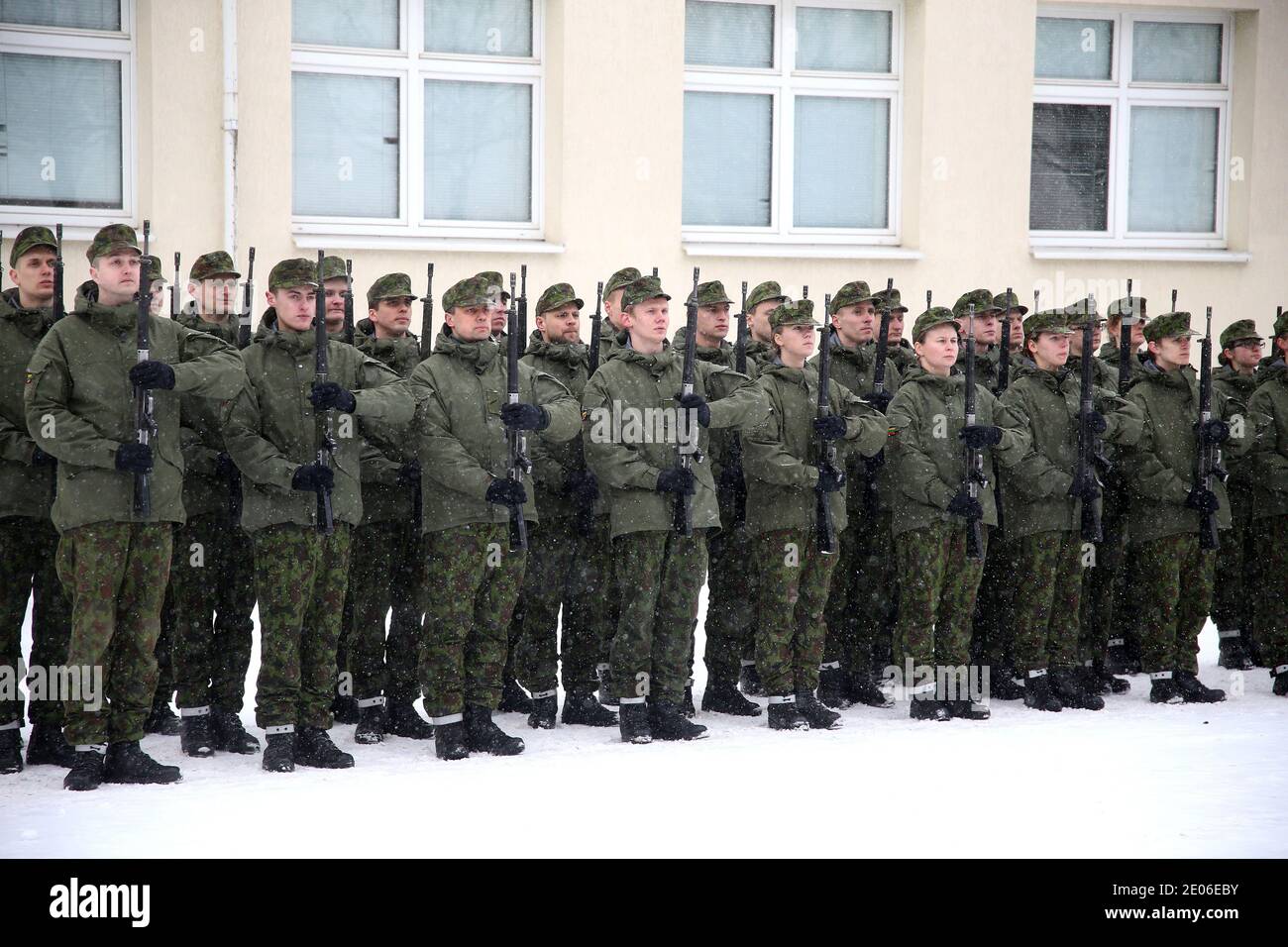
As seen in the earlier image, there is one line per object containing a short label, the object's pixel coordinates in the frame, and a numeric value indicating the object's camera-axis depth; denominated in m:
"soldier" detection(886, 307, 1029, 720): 8.52
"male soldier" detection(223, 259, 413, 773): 7.11
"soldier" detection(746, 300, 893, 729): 8.23
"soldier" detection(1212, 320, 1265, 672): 10.17
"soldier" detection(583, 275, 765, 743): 7.88
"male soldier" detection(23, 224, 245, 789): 6.68
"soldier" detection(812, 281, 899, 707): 9.05
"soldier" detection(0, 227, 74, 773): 7.02
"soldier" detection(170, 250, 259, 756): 7.57
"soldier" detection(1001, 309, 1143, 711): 8.84
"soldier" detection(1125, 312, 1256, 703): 9.13
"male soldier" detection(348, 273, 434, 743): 7.98
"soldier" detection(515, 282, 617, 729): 8.32
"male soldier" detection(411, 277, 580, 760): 7.48
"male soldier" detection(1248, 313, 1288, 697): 9.77
